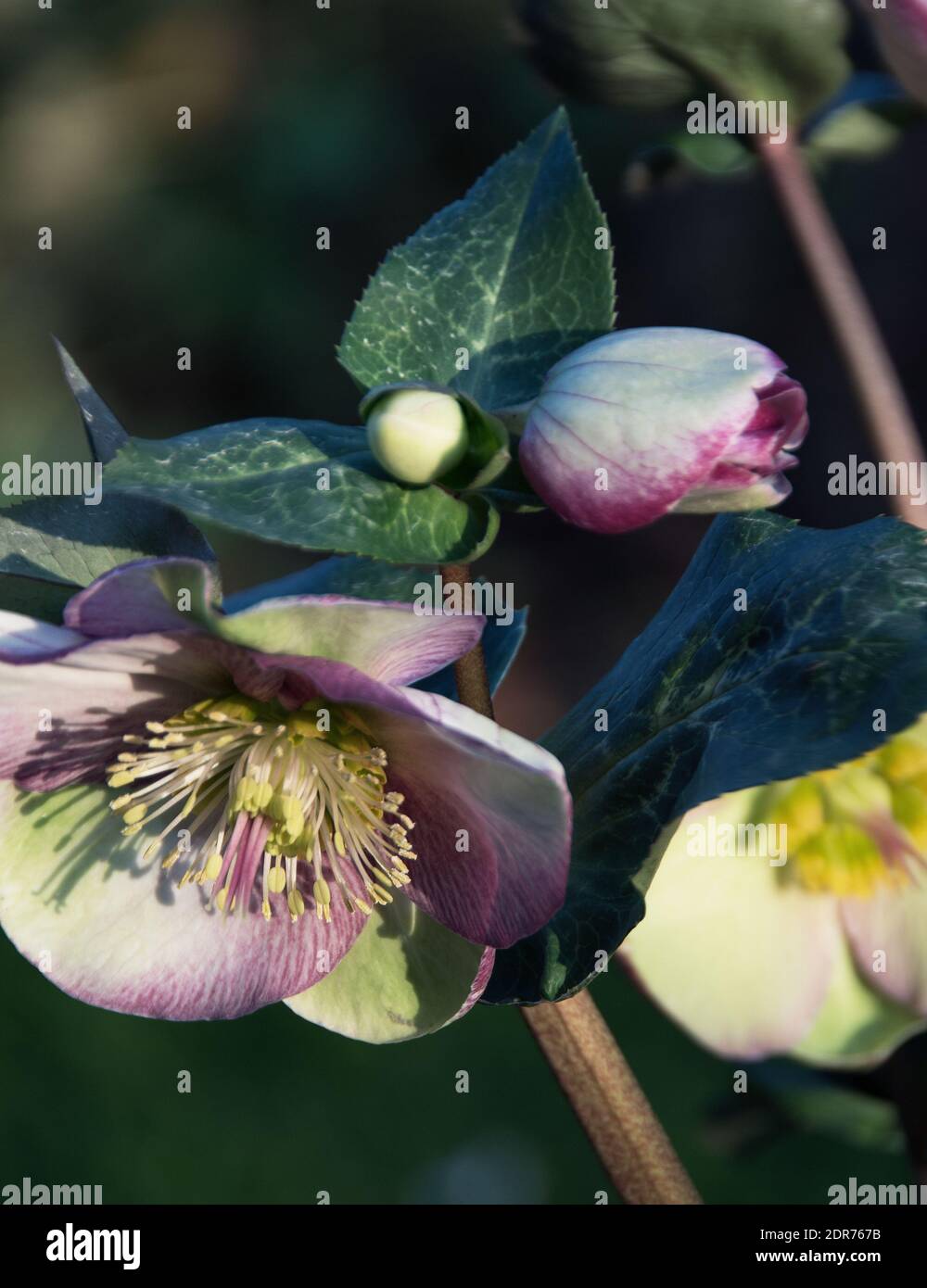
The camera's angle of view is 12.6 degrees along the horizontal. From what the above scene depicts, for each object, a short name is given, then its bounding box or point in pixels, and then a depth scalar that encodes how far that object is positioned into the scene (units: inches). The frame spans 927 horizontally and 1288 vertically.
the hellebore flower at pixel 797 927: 20.7
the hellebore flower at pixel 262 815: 18.2
